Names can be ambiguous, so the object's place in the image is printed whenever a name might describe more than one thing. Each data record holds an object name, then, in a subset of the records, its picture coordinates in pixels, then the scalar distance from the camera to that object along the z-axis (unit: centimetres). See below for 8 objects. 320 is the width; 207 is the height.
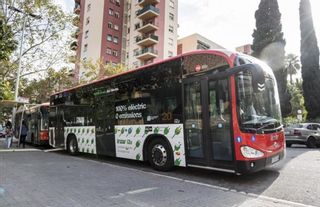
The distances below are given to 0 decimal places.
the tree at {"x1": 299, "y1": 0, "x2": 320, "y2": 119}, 2827
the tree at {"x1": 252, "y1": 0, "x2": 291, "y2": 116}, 2652
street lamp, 1762
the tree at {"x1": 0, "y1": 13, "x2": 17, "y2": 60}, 1027
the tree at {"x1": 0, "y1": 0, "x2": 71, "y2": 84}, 1827
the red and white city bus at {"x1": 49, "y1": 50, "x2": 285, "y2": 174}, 632
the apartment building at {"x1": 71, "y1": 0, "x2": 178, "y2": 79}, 4184
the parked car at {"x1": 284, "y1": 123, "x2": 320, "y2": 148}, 1633
